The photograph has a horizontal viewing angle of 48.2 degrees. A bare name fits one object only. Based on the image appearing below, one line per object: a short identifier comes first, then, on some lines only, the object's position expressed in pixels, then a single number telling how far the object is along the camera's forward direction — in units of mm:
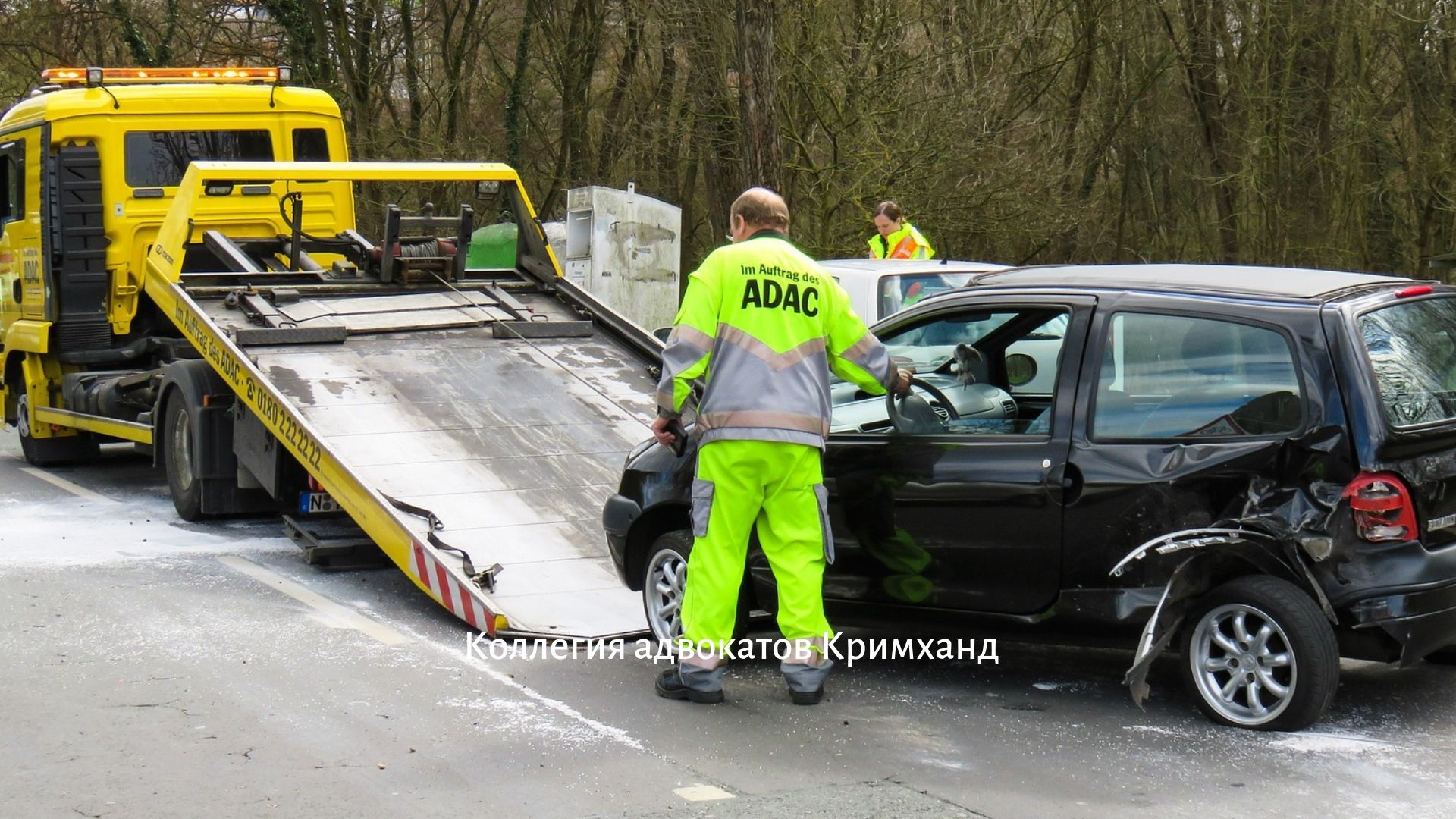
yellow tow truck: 7578
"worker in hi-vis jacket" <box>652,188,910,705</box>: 5719
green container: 12117
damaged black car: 5125
